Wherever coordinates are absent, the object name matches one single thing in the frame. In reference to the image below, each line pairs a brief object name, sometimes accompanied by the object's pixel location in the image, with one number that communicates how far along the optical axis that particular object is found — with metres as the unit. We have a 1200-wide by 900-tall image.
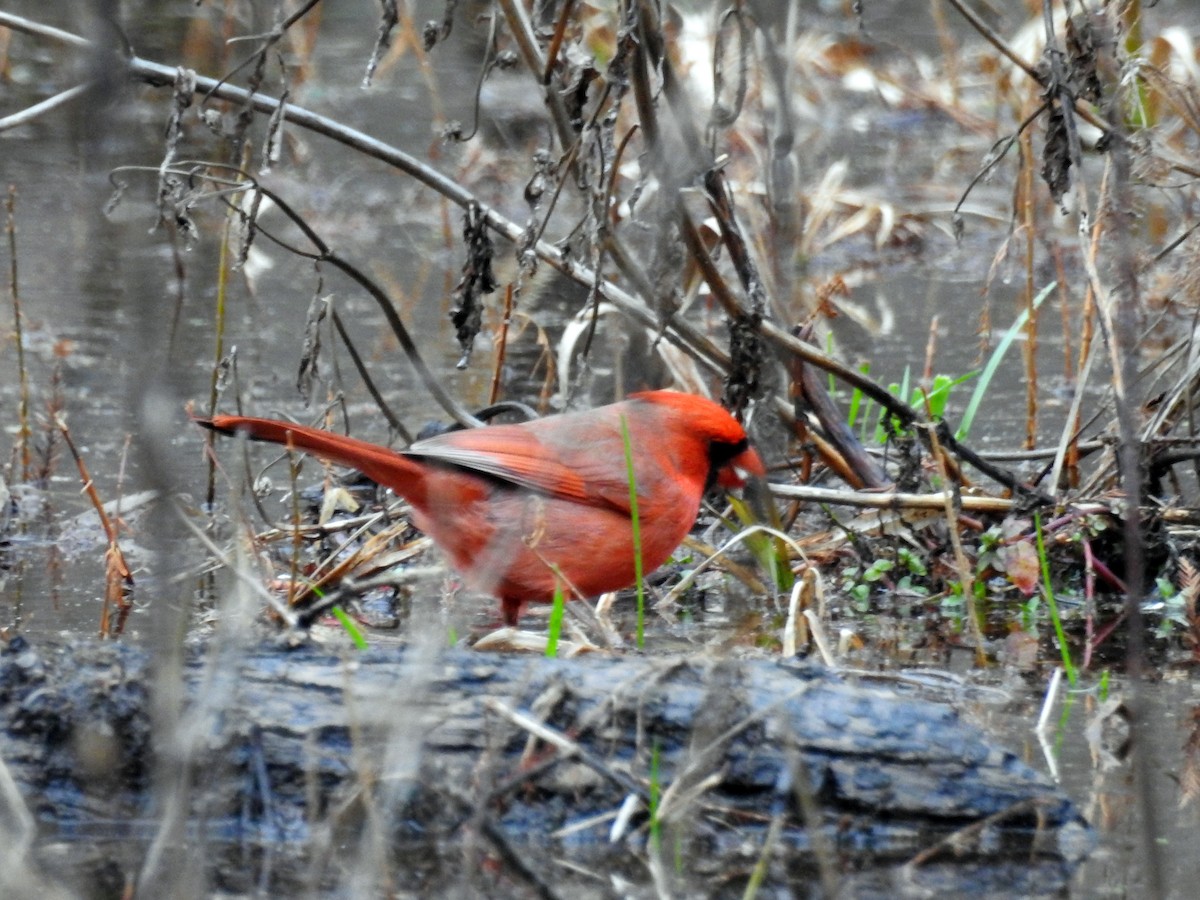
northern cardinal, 7.51
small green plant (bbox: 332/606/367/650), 6.40
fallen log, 5.19
